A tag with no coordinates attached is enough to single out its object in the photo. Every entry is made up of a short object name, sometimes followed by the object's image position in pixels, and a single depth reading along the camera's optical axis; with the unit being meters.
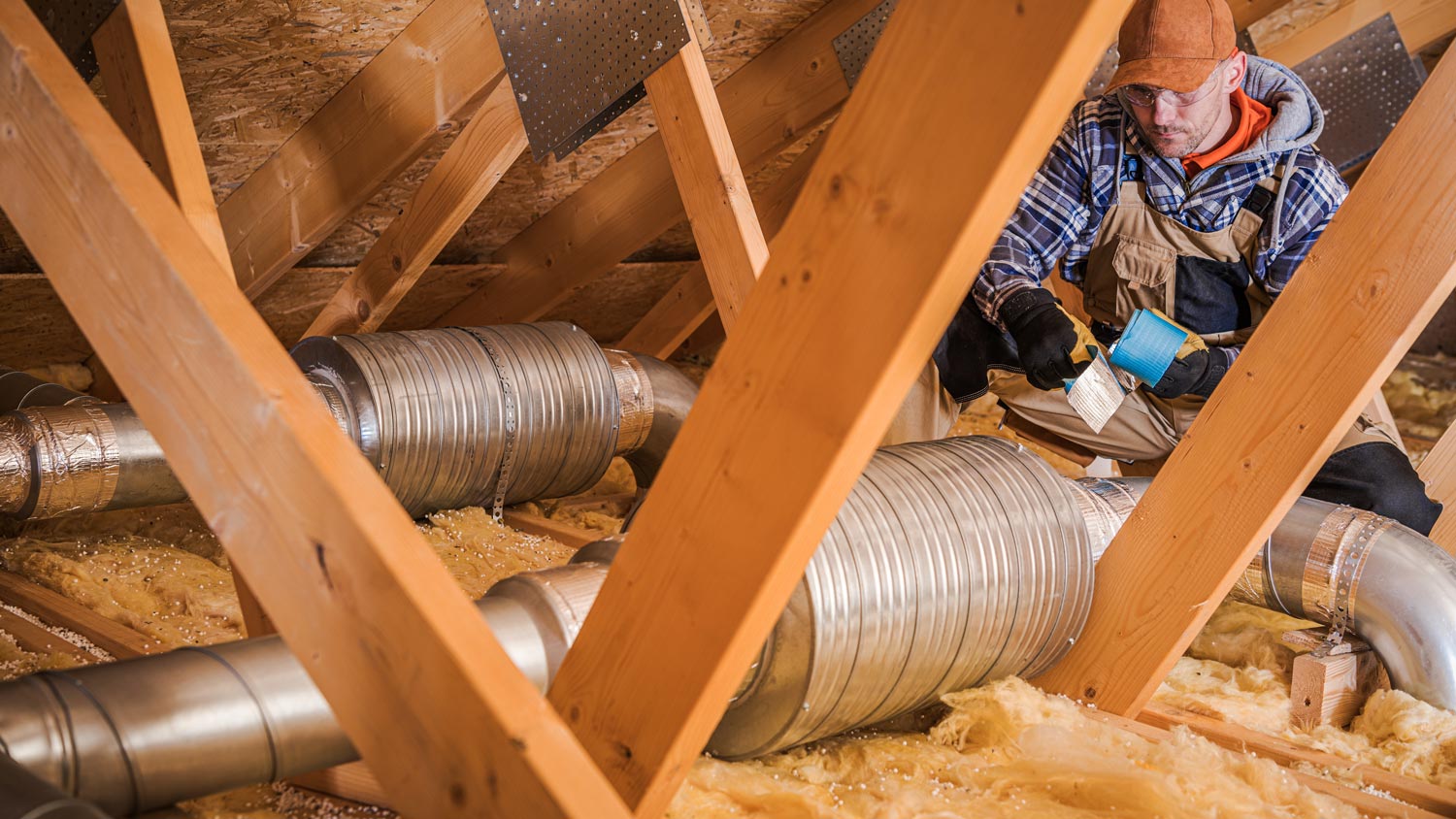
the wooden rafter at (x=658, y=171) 2.94
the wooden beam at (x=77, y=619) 1.66
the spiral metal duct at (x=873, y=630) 1.11
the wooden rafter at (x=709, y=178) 1.95
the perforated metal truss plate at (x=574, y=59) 2.01
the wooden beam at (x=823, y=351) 0.81
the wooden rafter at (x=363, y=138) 2.21
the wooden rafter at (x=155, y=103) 1.54
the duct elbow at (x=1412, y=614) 1.76
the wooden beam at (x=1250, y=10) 3.00
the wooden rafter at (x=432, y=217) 2.29
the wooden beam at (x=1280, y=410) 1.51
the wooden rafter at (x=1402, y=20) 3.47
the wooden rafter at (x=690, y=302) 3.55
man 2.16
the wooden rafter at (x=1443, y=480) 2.32
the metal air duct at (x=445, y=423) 2.08
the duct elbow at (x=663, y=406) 2.81
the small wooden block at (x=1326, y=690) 1.79
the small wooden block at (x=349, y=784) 1.34
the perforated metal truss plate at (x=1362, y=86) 3.53
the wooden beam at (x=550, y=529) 2.45
